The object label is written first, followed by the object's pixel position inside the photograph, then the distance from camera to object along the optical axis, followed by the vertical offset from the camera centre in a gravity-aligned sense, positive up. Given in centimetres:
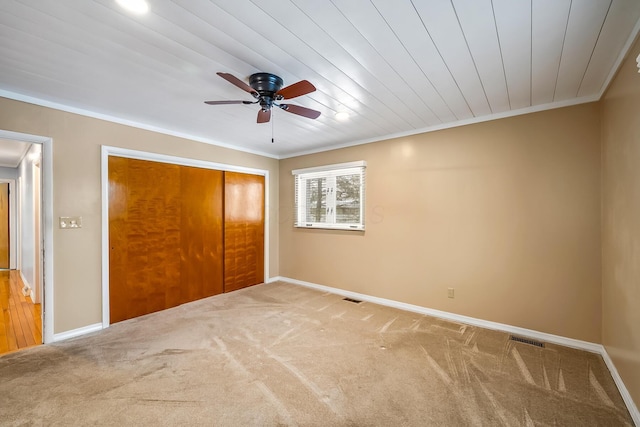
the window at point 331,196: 434 +27
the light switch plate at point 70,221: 289 -9
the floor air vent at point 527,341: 276 -135
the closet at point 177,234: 335 -31
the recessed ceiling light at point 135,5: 144 +112
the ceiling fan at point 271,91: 195 +93
